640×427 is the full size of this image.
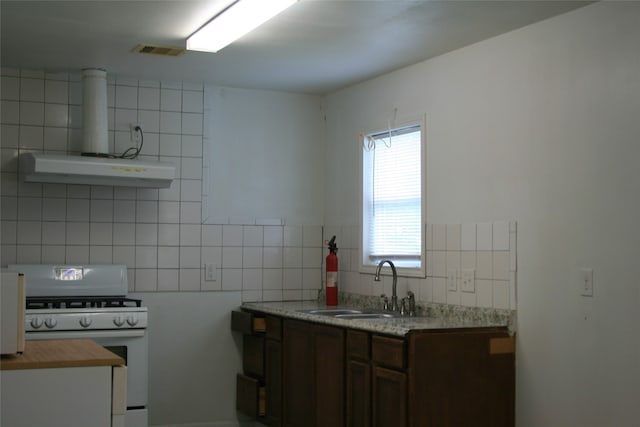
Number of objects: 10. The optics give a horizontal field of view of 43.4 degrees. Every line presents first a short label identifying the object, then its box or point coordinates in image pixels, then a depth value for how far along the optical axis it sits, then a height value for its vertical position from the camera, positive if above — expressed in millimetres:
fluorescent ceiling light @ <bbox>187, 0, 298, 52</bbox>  3732 +1133
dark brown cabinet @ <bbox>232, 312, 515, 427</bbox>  3908 -660
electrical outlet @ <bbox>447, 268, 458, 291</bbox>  4582 -162
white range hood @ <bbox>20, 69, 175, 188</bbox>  4891 +523
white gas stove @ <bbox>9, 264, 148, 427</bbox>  4855 -400
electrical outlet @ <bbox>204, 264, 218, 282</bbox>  5762 -167
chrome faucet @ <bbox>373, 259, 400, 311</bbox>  4973 -201
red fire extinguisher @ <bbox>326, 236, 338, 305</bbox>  5645 -178
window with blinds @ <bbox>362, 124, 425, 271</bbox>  5077 +346
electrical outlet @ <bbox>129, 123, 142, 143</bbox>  5582 +812
